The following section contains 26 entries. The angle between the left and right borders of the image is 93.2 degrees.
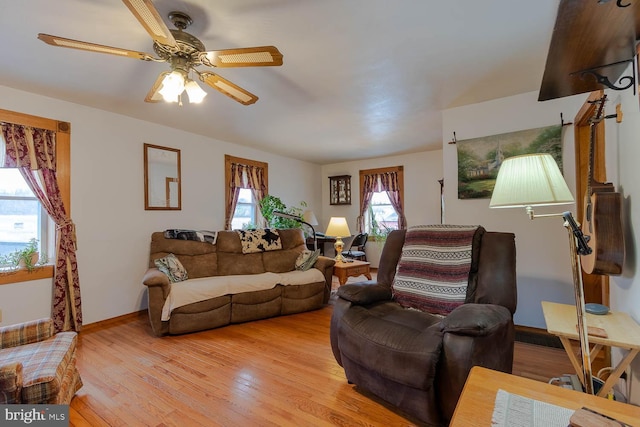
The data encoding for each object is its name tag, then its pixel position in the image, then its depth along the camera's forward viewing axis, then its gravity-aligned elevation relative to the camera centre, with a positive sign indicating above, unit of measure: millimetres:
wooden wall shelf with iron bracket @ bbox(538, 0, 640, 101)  1027 +681
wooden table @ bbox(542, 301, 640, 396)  1234 -518
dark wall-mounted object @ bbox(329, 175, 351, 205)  6730 +586
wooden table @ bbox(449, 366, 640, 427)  830 -560
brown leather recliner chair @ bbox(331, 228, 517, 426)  1520 -674
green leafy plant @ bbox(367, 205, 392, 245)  6246 -310
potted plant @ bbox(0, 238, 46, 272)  2820 -379
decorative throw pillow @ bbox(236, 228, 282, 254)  4047 -325
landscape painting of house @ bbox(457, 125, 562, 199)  2906 +634
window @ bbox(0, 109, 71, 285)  2838 +186
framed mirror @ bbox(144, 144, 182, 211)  3803 +514
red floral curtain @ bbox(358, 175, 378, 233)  6418 +474
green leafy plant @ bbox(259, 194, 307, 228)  5254 +77
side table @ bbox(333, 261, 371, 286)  3891 -707
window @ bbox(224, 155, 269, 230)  4855 +468
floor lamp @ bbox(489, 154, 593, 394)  1221 +119
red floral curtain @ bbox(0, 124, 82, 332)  2885 +80
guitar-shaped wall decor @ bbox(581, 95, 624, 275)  1500 -102
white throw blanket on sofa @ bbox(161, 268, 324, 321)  3006 -751
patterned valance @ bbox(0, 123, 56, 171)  2768 +686
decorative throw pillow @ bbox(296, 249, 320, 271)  3982 -585
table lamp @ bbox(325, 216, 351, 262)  4109 -195
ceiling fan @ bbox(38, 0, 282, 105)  1561 +918
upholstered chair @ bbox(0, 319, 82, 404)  1406 -772
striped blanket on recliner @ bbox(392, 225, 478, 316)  2076 -397
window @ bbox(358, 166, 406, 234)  6109 +301
